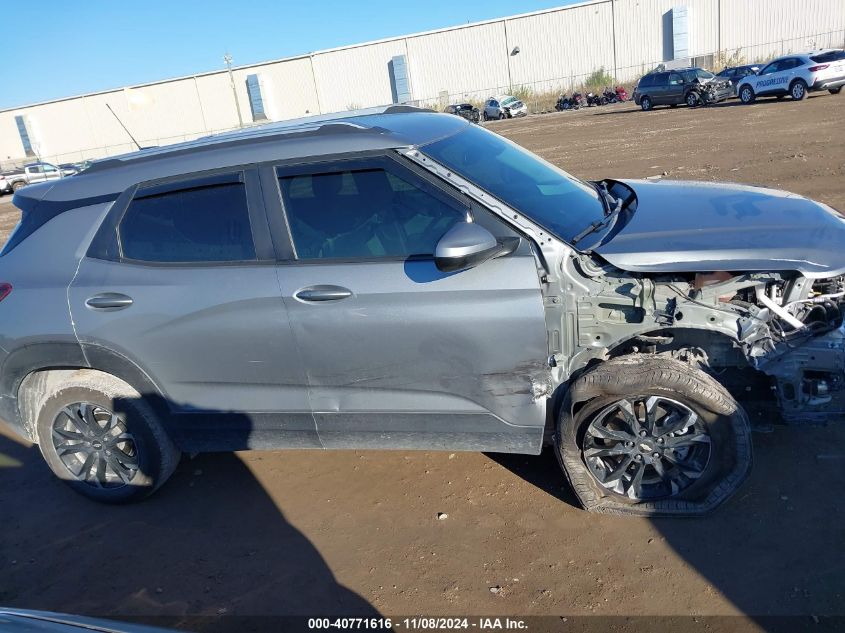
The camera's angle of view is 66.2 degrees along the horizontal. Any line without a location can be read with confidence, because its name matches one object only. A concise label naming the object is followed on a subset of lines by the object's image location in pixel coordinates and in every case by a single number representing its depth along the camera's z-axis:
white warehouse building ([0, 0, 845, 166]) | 47.12
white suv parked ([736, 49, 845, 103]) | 21.69
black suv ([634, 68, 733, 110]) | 27.08
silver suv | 3.00
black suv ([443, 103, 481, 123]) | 38.72
